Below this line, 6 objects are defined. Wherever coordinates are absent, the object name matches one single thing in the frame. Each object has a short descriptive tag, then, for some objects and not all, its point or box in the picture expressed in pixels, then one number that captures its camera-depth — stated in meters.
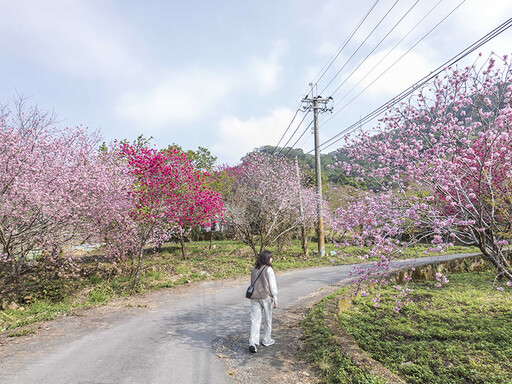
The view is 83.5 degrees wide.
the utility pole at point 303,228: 17.90
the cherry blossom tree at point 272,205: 17.20
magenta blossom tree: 10.41
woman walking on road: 5.24
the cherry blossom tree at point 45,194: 8.37
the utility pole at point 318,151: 17.03
